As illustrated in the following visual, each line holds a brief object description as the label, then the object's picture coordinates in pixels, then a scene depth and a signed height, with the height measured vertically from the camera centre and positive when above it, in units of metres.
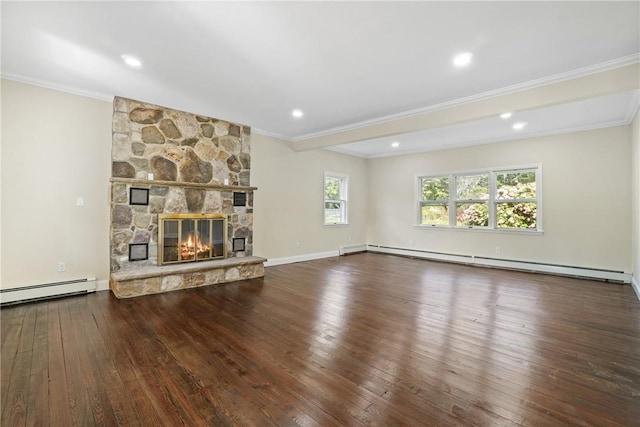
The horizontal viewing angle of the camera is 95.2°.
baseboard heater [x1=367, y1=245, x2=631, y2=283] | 5.17 -0.97
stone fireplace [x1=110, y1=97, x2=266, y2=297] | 4.29 +0.19
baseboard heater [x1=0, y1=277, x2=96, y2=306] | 3.53 -1.03
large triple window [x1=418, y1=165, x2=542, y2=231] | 6.06 +0.43
